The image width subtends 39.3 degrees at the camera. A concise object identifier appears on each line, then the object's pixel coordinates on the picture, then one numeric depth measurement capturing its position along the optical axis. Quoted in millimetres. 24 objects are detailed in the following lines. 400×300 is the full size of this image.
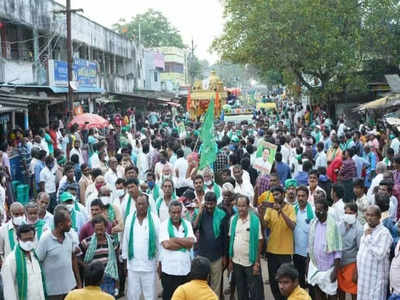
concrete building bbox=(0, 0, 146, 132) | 17719
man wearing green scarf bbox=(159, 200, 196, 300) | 5902
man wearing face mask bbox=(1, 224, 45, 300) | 5012
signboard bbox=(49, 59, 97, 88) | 20266
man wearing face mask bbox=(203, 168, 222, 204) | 7912
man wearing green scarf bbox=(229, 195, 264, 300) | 6176
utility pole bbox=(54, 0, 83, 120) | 18273
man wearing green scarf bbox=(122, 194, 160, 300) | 6113
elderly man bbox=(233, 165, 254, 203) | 8469
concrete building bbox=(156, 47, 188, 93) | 52344
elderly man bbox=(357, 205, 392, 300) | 5438
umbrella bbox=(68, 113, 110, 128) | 16531
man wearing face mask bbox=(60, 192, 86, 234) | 6711
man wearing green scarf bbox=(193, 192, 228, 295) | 6391
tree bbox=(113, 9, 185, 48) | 64125
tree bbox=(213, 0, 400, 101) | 23484
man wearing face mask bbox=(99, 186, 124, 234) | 6606
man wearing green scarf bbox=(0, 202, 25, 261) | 5836
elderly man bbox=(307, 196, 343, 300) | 5887
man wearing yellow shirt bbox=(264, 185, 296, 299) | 6430
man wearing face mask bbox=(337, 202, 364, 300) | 6016
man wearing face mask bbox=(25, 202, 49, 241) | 5922
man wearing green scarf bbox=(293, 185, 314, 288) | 6527
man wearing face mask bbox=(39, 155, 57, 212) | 10273
